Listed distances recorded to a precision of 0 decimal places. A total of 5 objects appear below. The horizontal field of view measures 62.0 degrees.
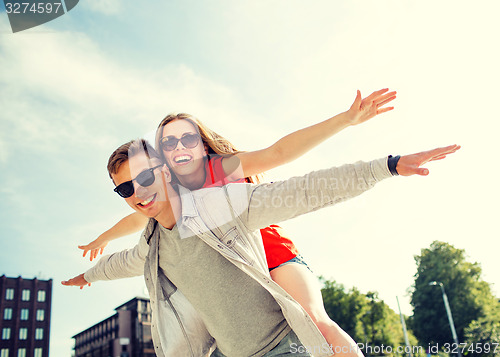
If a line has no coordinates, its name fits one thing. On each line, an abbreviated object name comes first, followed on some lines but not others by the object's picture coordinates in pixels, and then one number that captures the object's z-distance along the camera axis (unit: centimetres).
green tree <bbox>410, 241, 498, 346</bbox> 3647
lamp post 3297
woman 275
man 210
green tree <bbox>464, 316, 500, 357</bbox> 2394
